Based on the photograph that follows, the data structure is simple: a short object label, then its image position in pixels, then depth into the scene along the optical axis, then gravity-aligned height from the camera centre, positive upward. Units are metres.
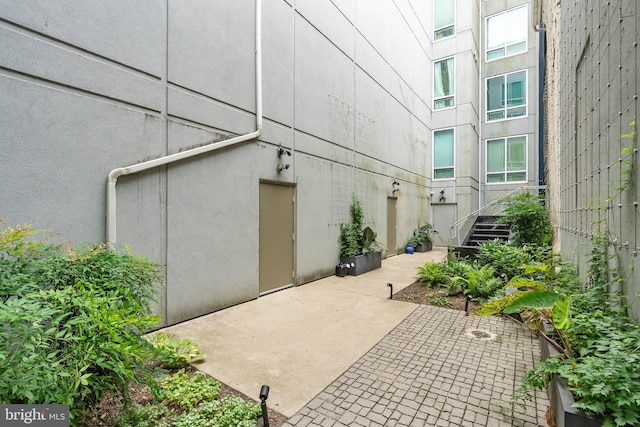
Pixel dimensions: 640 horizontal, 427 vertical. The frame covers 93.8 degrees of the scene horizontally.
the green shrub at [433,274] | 6.70 -1.41
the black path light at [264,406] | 2.23 -1.44
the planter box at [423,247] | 12.30 -1.41
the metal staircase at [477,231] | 9.96 -0.69
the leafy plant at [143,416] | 2.22 -1.56
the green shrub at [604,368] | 1.57 -0.92
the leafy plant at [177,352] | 3.04 -1.49
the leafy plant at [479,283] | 5.60 -1.36
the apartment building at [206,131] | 3.14 +1.26
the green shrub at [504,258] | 6.18 -0.98
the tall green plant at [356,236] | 8.10 -0.65
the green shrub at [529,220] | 7.47 -0.18
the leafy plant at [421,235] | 12.23 -0.92
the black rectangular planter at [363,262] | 7.86 -1.33
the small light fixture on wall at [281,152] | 6.06 +1.26
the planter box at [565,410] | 1.62 -1.13
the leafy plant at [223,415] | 2.27 -1.58
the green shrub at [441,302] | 5.38 -1.63
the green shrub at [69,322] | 1.66 -0.72
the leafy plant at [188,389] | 2.54 -1.57
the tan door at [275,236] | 5.85 -0.48
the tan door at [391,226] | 10.78 -0.48
